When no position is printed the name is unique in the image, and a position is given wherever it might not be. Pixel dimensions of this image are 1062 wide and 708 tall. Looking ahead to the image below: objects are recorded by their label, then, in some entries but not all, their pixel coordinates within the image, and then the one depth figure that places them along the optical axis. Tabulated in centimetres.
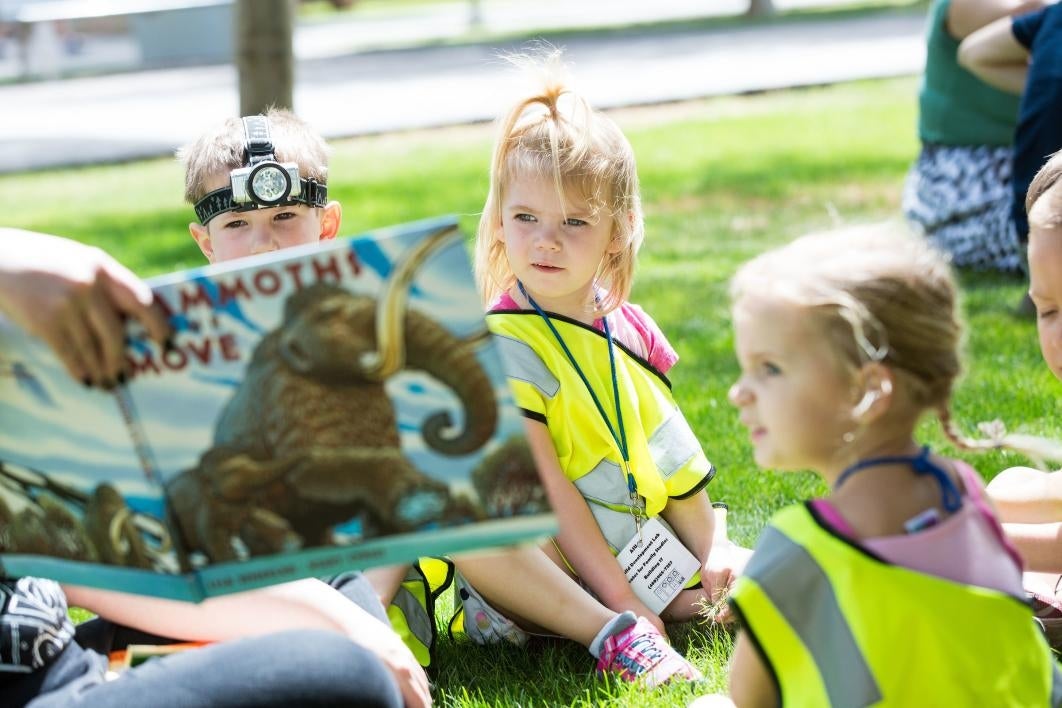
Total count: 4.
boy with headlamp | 606
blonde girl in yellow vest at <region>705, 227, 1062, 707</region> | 369
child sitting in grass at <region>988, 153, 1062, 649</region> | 522
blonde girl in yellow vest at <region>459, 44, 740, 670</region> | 614
